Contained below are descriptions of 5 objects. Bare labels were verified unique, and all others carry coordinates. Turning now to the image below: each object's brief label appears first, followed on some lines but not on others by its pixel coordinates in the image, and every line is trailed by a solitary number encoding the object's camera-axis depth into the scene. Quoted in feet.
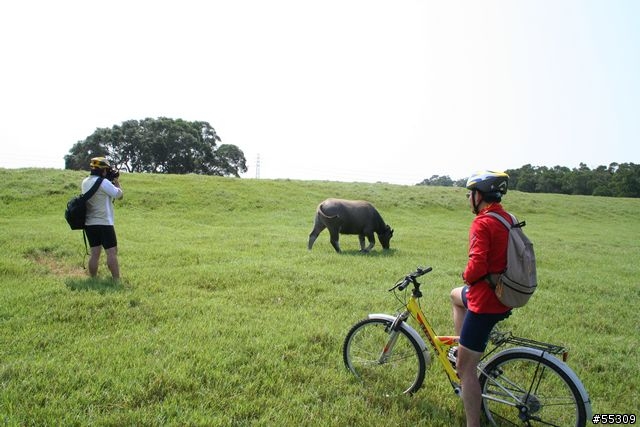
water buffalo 50.08
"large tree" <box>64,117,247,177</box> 213.46
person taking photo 27.30
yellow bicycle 13.24
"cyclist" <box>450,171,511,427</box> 12.78
